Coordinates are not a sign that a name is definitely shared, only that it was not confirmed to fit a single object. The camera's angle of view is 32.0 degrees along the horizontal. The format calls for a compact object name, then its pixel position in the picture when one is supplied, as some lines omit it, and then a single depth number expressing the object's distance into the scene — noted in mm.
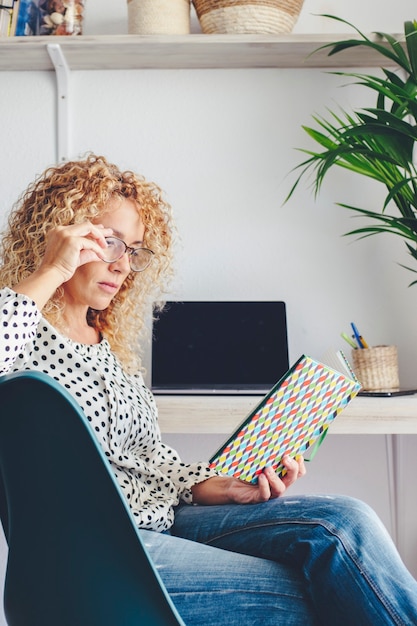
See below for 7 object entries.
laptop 1739
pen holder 1681
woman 769
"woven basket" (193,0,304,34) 1760
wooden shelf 1783
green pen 1716
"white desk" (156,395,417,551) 1469
